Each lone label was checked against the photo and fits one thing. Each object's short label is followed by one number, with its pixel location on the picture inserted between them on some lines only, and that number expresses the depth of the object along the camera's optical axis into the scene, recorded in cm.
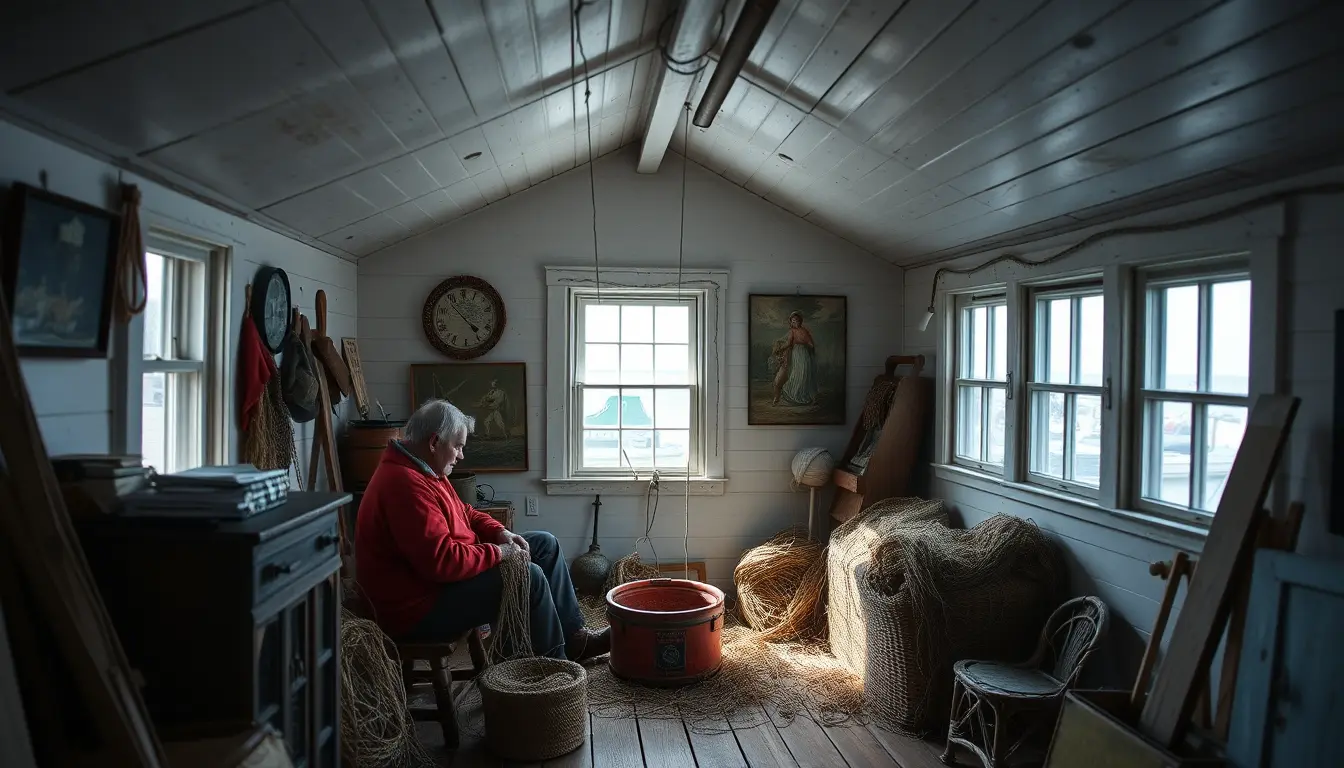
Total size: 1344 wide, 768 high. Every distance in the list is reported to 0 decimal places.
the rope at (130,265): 248
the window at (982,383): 454
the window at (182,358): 296
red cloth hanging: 341
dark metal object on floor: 512
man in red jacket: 339
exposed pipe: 283
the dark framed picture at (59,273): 204
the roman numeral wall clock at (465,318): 522
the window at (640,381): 538
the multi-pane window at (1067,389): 376
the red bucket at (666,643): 398
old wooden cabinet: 199
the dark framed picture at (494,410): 525
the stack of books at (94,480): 197
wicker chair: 315
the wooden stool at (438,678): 336
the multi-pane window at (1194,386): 303
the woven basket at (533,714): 326
